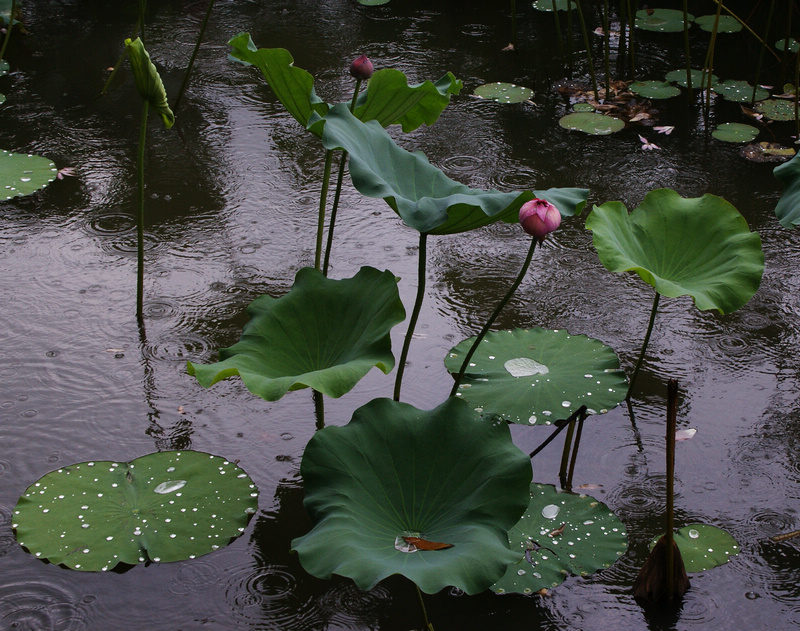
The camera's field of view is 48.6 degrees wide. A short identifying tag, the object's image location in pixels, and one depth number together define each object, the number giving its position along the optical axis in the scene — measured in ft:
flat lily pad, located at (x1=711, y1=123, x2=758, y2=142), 12.26
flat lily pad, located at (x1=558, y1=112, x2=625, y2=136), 12.57
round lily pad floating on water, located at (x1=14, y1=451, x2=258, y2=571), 6.13
